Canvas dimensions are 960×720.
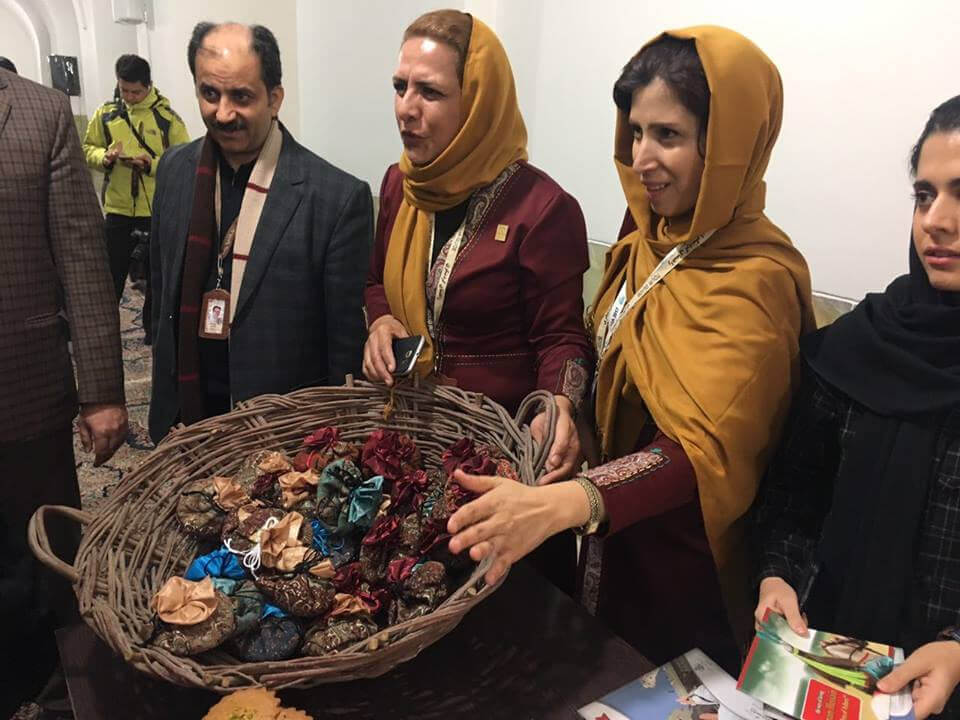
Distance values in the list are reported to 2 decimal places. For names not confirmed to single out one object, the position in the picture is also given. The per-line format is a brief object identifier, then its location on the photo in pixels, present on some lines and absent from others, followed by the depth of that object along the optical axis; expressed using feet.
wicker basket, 2.40
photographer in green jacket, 12.50
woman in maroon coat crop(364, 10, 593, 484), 4.45
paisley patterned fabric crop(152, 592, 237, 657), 2.53
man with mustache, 5.16
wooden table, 2.65
